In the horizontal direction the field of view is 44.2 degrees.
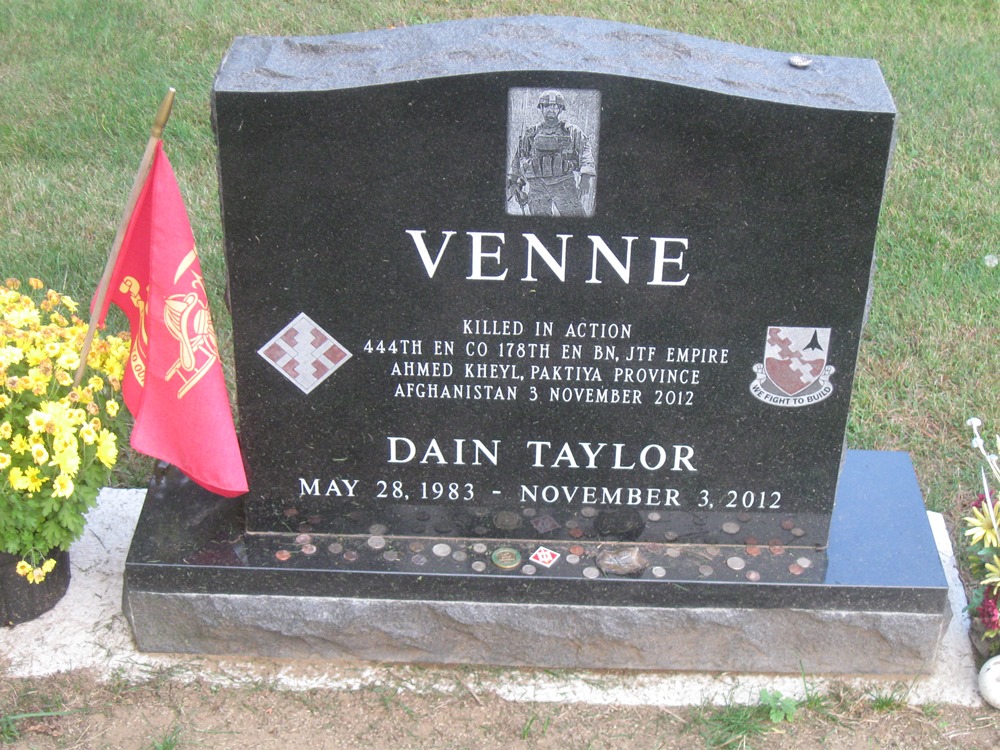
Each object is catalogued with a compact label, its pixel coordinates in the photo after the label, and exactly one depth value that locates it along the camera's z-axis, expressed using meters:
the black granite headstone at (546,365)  2.99
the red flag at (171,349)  3.09
